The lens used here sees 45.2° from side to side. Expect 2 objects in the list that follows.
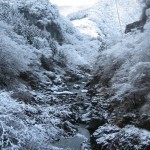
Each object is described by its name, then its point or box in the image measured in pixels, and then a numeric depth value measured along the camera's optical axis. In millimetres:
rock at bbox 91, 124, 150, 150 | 7785
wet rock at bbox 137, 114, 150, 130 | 8432
